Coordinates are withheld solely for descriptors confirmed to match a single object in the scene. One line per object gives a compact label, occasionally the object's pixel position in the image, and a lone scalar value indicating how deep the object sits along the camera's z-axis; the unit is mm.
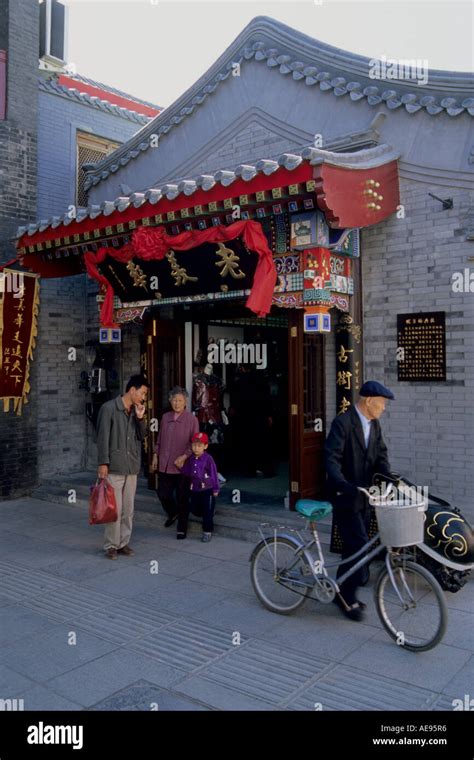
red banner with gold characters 9594
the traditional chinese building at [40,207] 9789
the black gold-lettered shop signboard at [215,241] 7117
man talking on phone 6625
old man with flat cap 4891
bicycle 4340
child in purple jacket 7203
